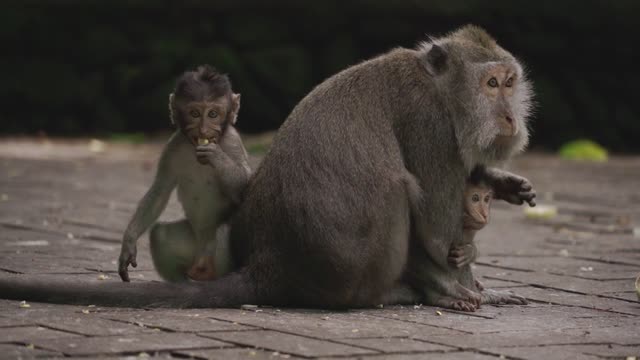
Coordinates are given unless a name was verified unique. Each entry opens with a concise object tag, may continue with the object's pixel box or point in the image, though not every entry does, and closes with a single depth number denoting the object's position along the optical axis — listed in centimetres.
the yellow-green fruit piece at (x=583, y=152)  1470
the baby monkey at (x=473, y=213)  562
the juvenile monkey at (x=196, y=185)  543
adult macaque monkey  525
